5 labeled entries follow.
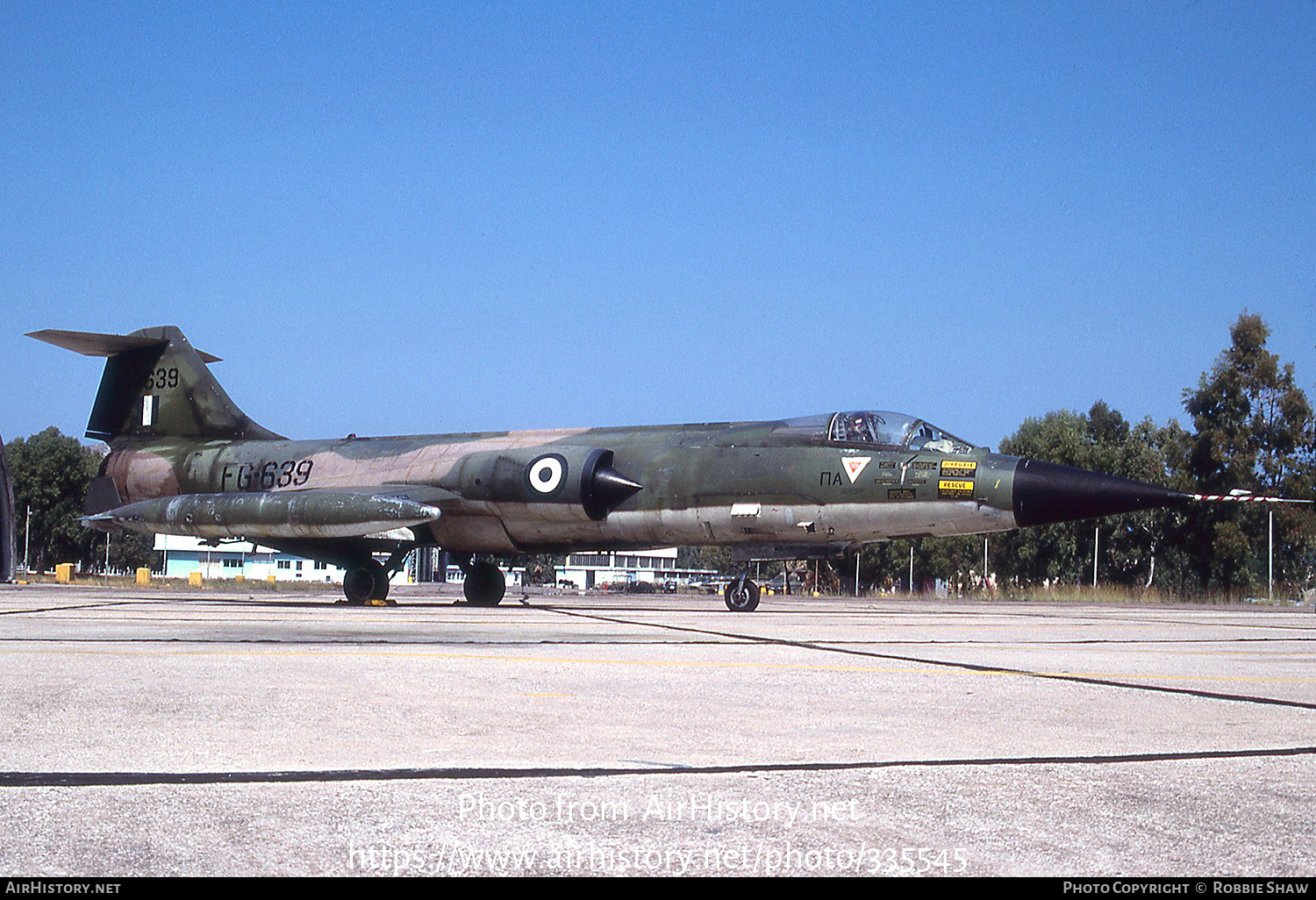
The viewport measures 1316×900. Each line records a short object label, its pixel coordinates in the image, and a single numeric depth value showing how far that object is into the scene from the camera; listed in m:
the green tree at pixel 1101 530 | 48.81
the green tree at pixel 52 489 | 79.12
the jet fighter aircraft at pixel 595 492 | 16.59
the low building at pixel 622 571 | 116.22
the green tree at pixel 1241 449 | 41.94
